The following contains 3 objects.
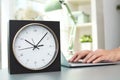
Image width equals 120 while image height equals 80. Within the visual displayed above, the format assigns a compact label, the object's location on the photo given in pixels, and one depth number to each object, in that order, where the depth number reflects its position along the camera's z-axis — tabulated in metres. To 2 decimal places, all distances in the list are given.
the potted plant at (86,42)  2.31
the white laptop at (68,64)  0.74
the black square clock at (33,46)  0.59
